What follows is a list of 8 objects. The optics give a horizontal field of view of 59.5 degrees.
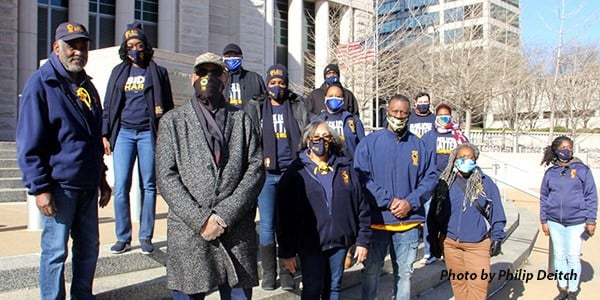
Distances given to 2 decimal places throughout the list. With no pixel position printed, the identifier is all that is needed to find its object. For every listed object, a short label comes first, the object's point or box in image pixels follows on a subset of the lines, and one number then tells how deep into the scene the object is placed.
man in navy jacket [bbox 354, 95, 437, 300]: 4.81
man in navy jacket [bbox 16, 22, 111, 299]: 3.48
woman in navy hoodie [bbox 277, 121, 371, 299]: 4.23
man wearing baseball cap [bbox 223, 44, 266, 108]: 5.57
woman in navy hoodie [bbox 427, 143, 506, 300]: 5.21
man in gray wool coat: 3.35
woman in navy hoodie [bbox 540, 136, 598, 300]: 6.66
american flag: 22.62
